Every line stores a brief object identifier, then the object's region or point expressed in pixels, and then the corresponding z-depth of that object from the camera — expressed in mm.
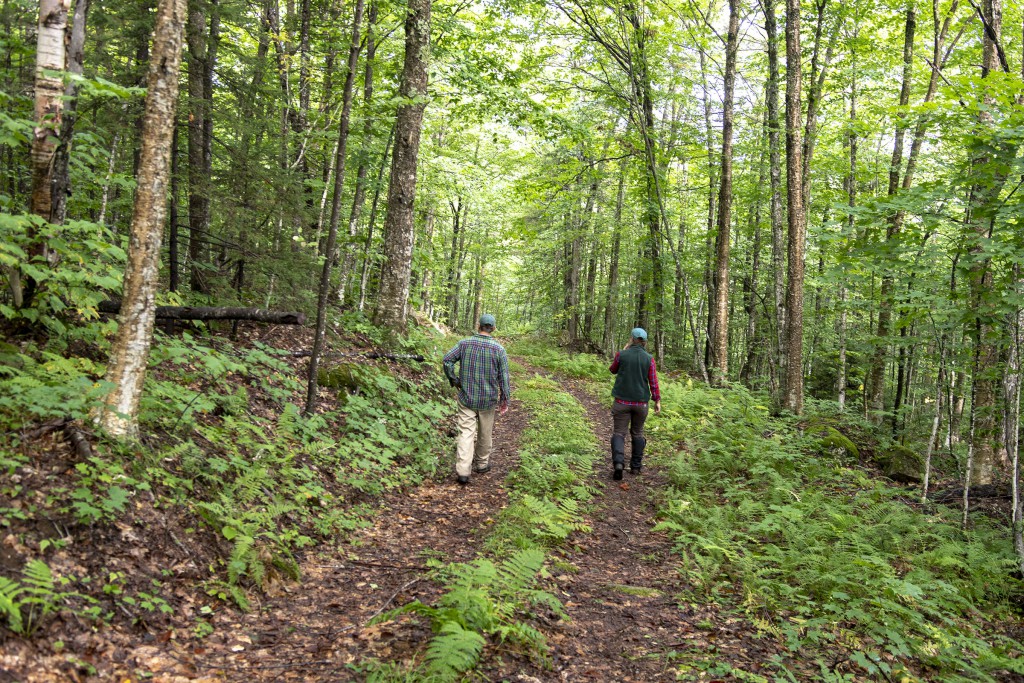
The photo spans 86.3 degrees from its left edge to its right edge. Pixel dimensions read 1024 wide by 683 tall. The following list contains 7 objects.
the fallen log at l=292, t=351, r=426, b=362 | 9187
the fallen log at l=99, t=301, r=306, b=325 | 6887
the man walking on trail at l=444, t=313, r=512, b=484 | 8086
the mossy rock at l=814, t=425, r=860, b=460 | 10258
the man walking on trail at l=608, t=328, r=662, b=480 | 8789
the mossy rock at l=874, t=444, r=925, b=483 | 9547
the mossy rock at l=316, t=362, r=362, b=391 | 8922
